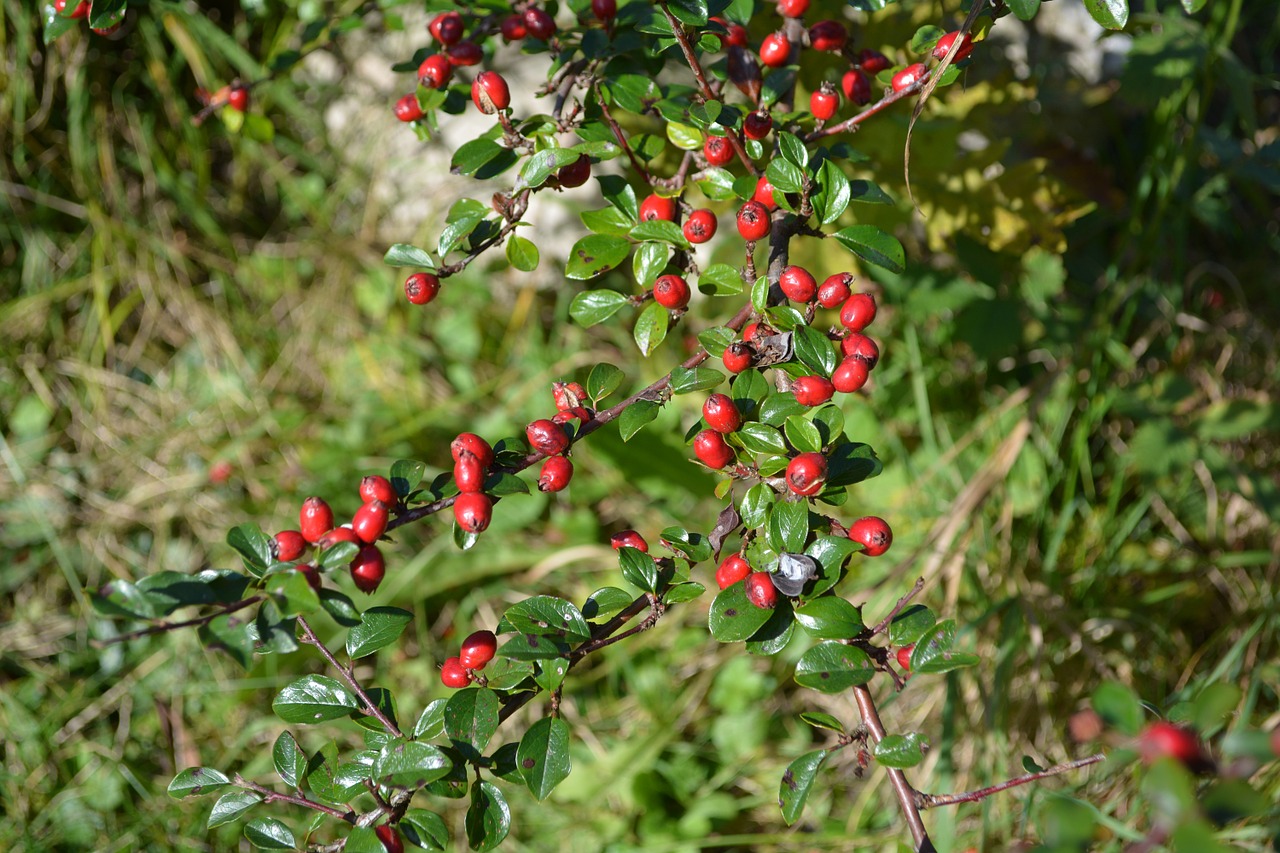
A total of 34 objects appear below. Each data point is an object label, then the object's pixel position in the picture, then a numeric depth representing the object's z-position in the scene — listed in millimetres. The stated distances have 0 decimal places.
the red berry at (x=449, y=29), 580
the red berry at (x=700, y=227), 535
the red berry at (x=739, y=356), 527
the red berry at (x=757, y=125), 545
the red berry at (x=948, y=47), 532
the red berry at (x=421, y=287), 539
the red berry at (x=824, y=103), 551
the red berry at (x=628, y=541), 527
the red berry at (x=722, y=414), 514
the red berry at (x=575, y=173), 545
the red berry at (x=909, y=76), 539
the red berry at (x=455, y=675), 520
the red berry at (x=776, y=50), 565
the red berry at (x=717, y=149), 547
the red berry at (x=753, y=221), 531
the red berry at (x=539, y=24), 579
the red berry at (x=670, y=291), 535
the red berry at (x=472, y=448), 518
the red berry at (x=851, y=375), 511
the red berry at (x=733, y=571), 519
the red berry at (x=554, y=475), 521
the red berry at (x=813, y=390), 512
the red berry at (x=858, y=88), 572
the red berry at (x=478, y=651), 522
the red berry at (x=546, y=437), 517
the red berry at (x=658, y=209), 550
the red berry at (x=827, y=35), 575
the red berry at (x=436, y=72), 572
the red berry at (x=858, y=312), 528
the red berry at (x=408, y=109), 584
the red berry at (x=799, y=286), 526
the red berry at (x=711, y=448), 517
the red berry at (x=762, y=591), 503
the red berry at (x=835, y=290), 531
